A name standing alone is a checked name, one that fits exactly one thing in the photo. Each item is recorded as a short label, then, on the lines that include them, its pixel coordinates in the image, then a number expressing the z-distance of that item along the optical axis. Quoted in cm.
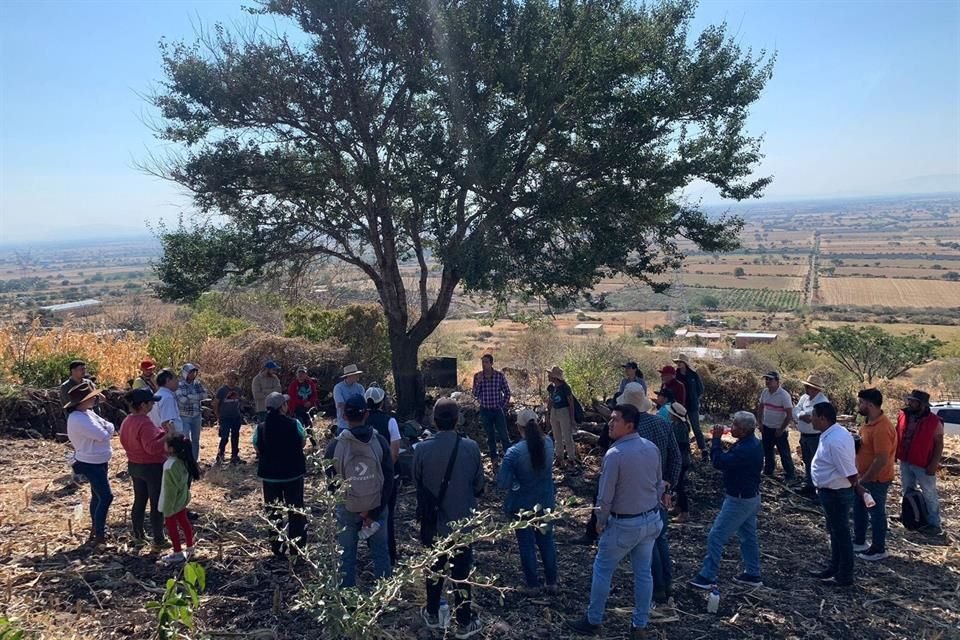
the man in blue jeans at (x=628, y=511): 506
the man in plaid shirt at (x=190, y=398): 907
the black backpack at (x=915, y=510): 804
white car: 1295
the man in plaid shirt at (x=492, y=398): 1027
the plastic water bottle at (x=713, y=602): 578
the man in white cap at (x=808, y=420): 864
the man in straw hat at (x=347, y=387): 895
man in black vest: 614
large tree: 1003
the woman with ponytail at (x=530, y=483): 572
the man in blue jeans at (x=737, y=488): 581
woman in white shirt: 645
